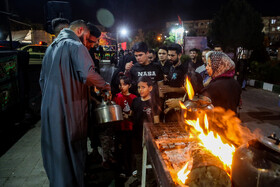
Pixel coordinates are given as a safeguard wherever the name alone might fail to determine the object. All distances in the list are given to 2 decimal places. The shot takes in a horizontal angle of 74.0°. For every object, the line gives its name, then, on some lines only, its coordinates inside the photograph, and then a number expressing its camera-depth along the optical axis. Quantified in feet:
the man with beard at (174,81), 13.93
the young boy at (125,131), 11.79
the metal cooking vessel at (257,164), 3.79
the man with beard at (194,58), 21.05
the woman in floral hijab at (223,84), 8.34
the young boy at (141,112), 10.93
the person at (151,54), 19.95
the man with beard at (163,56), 18.11
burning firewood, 4.52
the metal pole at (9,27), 16.69
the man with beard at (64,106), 7.32
